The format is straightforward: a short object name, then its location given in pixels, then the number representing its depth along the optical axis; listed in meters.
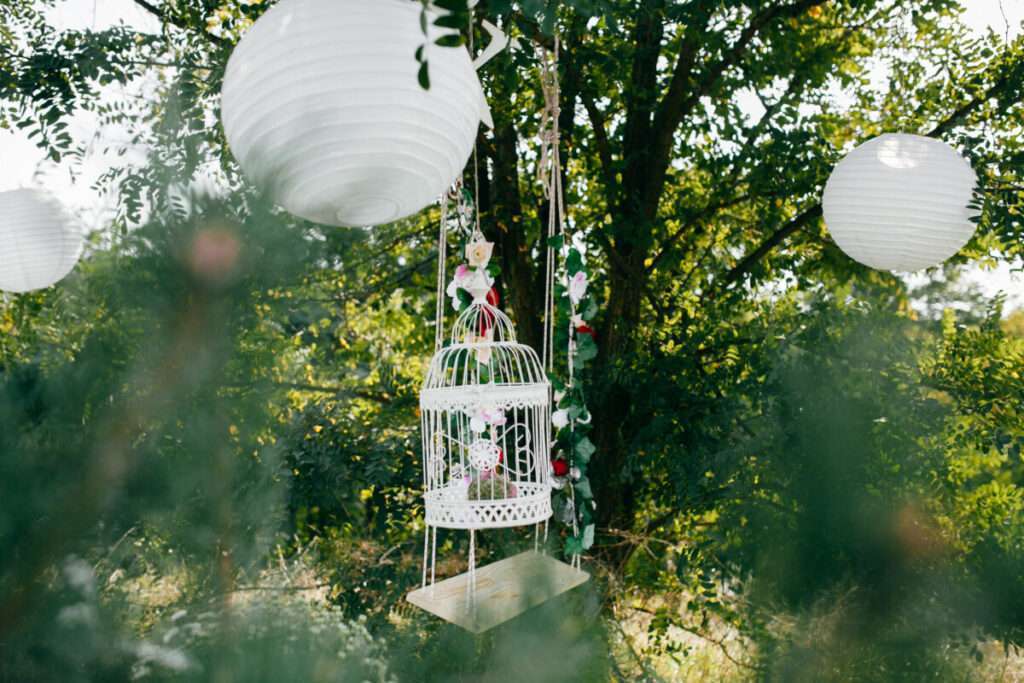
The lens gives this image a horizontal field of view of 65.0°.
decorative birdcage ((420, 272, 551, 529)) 1.58
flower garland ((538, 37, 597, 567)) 1.76
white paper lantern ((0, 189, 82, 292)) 1.96
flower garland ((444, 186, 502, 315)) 1.74
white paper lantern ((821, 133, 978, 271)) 1.66
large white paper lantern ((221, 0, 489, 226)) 0.91
